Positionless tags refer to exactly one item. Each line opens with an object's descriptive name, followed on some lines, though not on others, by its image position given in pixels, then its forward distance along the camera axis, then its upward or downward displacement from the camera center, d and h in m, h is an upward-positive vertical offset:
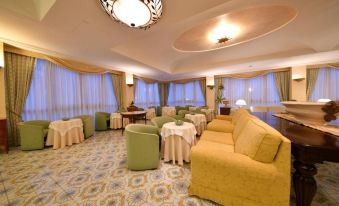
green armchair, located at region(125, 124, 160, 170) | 2.33 -0.91
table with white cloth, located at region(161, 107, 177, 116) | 7.61 -0.64
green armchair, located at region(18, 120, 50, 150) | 3.25 -0.86
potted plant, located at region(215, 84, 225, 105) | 6.88 +0.26
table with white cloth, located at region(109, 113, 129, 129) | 5.32 -0.83
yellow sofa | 1.35 -0.82
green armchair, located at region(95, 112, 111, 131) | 5.29 -0.83
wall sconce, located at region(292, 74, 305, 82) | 5.29 +0.87
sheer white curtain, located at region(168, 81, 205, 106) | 8.49 +0.39
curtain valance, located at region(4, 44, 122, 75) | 3.43 +1.35
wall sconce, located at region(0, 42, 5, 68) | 3.09 +1.12
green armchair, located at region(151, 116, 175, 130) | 3.34 -0.55
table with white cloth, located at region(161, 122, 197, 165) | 2.61 -0.87
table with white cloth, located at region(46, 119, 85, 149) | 3.47 -0.87
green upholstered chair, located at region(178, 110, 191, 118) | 5.12 -0.52
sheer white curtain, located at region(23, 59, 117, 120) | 3.95 +0.31
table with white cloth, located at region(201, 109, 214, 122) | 6.20 -0.74
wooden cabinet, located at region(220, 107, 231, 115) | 6.47 -0.54
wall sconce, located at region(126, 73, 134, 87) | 6.52 +1.11
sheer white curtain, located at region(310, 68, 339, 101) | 5.06 +0.54
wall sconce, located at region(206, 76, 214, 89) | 7.57 +1.05
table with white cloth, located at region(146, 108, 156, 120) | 7.43 -0.73
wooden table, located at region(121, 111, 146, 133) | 4.67 -0.49
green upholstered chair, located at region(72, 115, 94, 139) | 4.28 -0.80
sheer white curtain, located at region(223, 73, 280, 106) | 6.27 +0.45
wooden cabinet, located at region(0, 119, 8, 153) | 2.99 -0.78
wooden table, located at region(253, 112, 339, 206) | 1.22 -0.57
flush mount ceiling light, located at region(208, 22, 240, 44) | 2.88 +1.65
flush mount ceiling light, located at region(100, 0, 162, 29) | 1.65 +1.24
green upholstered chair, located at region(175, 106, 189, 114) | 7.59 -0.47
